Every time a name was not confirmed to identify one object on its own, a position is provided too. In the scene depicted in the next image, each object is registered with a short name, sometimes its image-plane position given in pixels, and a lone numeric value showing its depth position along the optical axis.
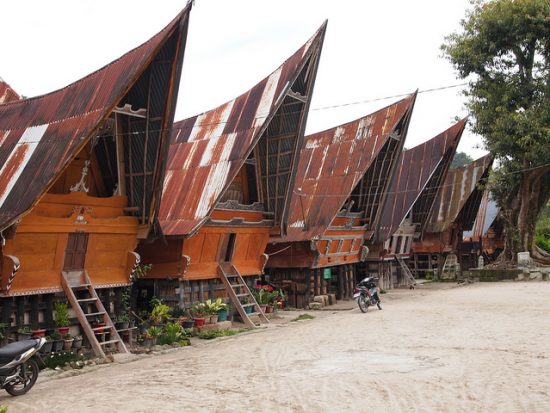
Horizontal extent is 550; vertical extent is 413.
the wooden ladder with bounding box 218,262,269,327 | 17.61
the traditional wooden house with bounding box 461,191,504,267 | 41.25
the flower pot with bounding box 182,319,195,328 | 15.77
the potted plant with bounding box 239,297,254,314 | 18.53
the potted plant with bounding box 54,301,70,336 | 12.18
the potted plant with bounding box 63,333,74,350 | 11.99
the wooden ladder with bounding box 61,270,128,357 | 12.28
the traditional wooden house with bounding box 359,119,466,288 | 30.31
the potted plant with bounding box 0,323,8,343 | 11.32
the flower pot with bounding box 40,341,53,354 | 11.53
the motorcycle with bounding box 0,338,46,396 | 8.74
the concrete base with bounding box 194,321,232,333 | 15.77
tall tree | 30.36
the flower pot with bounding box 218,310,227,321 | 16.92
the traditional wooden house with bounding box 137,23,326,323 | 16.62
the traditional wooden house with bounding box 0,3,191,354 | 11.57
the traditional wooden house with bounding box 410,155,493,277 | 37.00
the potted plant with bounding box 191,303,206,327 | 15.84
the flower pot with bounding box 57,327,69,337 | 12.15
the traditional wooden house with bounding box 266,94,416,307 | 23.48
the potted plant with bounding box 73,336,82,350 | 12.29
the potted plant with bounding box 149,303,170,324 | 14.45
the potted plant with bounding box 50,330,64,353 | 11.79
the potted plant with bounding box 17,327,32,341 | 11.52
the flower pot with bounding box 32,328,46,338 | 11.66
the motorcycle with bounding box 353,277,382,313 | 20.12
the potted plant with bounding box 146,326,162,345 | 13.80
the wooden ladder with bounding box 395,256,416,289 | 33.03
